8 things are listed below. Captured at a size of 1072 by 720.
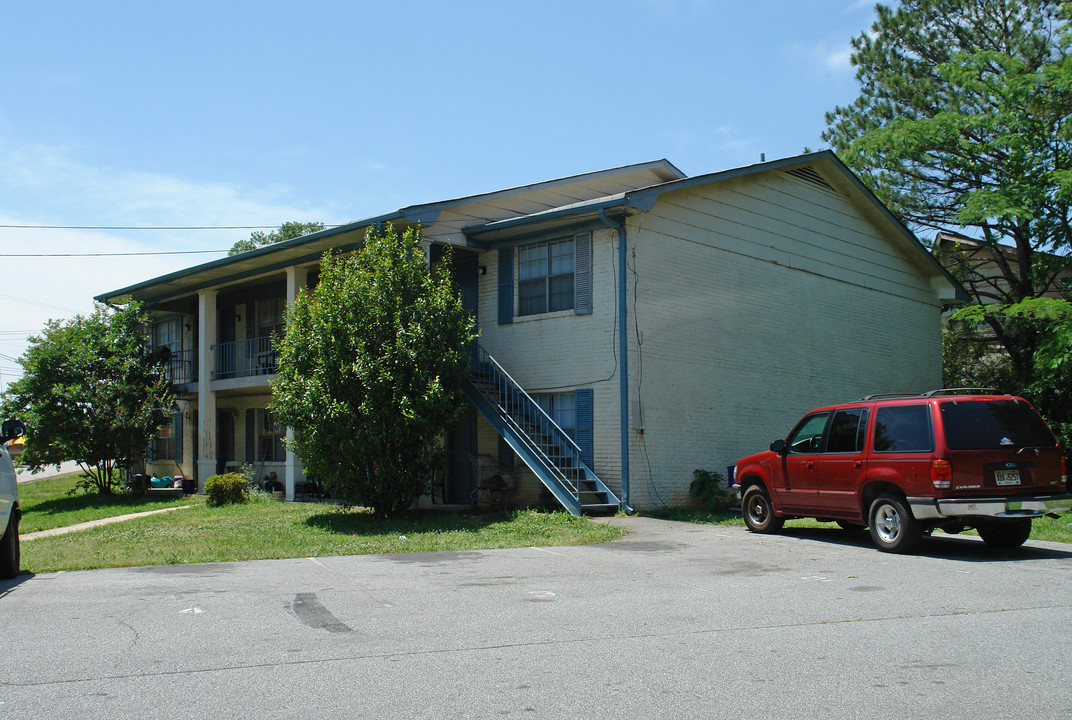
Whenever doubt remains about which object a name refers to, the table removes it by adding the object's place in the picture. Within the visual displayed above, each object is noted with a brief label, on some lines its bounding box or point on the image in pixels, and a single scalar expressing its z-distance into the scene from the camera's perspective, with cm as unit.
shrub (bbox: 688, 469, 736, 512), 1656
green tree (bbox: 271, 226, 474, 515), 1452
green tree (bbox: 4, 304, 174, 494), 2238
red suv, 1015
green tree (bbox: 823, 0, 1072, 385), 2227
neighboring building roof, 2684
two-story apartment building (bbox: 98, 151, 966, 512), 1638
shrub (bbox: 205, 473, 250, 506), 1902
